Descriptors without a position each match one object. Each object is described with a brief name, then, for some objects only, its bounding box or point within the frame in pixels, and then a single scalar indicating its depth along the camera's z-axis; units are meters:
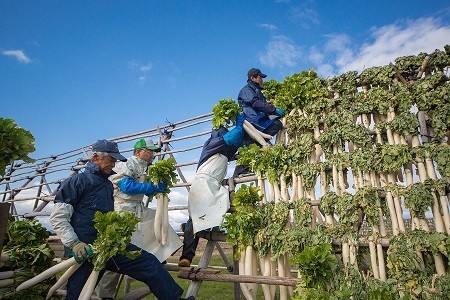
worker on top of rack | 5.10
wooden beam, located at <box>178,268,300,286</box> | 3.99
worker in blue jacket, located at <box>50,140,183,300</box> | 3.78
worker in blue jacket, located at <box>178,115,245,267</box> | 4.72
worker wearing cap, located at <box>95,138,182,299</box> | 4.61
